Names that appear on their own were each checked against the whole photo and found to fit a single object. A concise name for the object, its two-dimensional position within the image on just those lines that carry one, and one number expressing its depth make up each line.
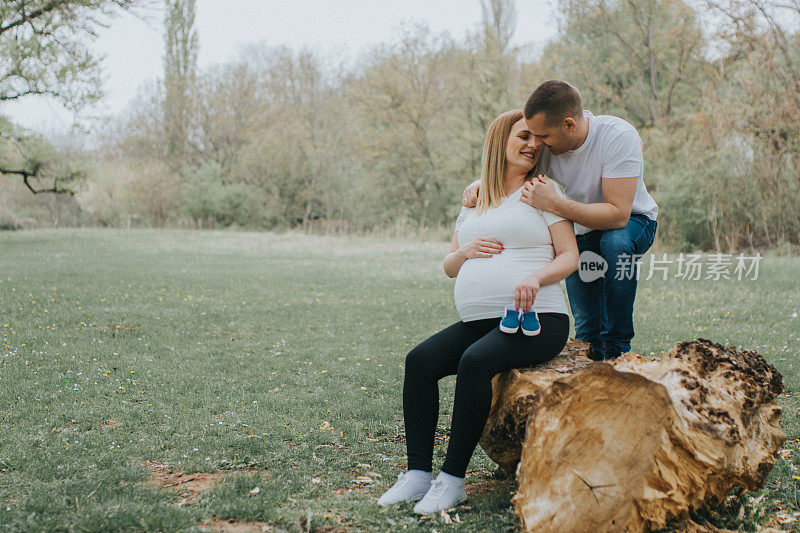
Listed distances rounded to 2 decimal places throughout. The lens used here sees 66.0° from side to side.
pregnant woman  3.07
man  3.42
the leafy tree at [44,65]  14.22
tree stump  2.56
